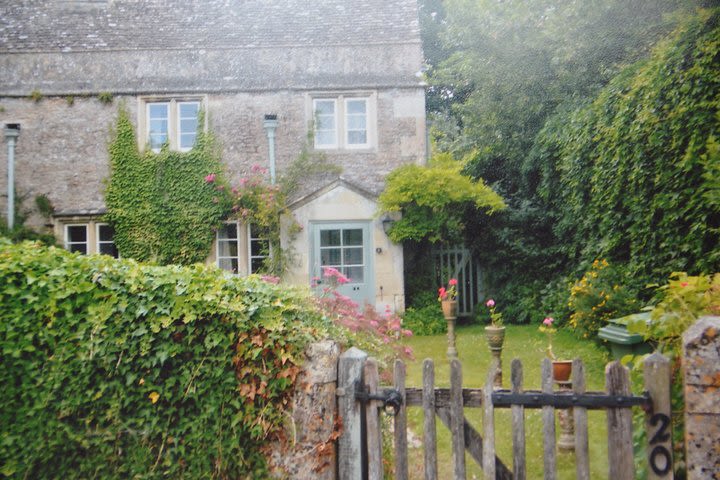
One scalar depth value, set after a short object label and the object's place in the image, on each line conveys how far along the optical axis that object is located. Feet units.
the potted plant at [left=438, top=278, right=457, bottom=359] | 26.23
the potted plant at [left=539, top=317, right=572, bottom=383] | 15.15
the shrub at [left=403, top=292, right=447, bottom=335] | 38.50
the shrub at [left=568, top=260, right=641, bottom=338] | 24.85
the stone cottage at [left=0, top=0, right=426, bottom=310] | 44.37
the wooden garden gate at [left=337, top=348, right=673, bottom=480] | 9.41
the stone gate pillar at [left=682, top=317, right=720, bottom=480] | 8.92
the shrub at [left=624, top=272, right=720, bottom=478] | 9.63
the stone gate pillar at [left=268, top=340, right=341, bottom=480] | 10.50
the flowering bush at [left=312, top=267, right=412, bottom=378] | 15.17
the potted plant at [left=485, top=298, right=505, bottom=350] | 20.11
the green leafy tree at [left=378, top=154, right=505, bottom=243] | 39.17
